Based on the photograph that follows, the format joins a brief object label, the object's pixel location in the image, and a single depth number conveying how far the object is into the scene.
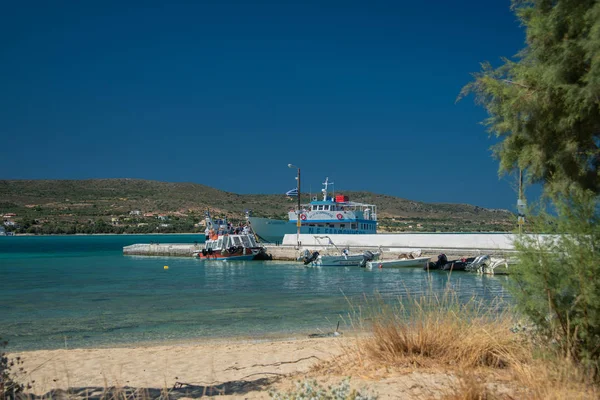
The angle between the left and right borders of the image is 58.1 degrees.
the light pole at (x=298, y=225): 43.97
